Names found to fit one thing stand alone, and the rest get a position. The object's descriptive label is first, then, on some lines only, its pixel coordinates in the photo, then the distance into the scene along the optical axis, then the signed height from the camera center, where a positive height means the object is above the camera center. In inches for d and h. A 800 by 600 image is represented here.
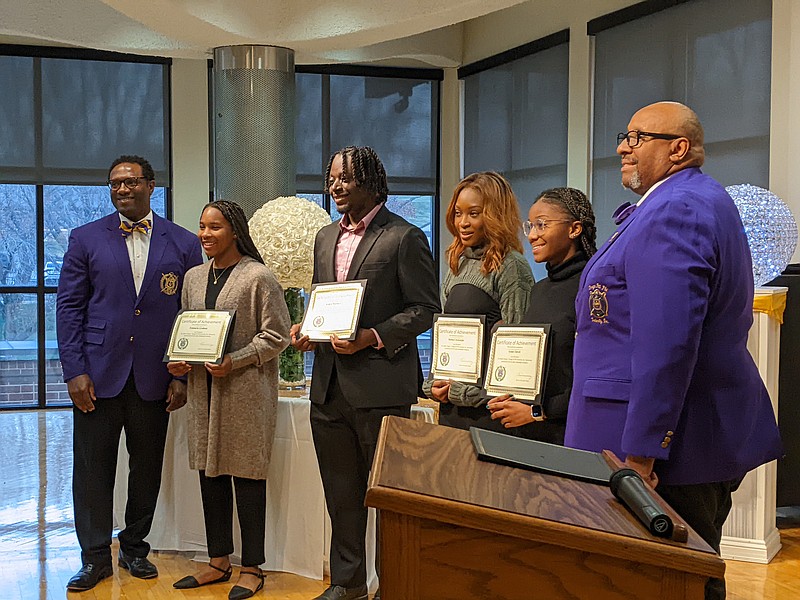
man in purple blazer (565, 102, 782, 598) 73.4 -4.8
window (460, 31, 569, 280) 296.5 +54.9
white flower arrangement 150.6 +6.1
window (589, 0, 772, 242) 218.5 +51.3
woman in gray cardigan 136.3 -16.9
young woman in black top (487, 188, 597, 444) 103.6 -1.7
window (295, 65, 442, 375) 343.9 +56.1
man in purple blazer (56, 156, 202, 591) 141.6 -11.5
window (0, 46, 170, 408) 322.0 +40.1
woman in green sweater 112.5 +1.3
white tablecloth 142.7 -33.8
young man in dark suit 121.6 -8.8
